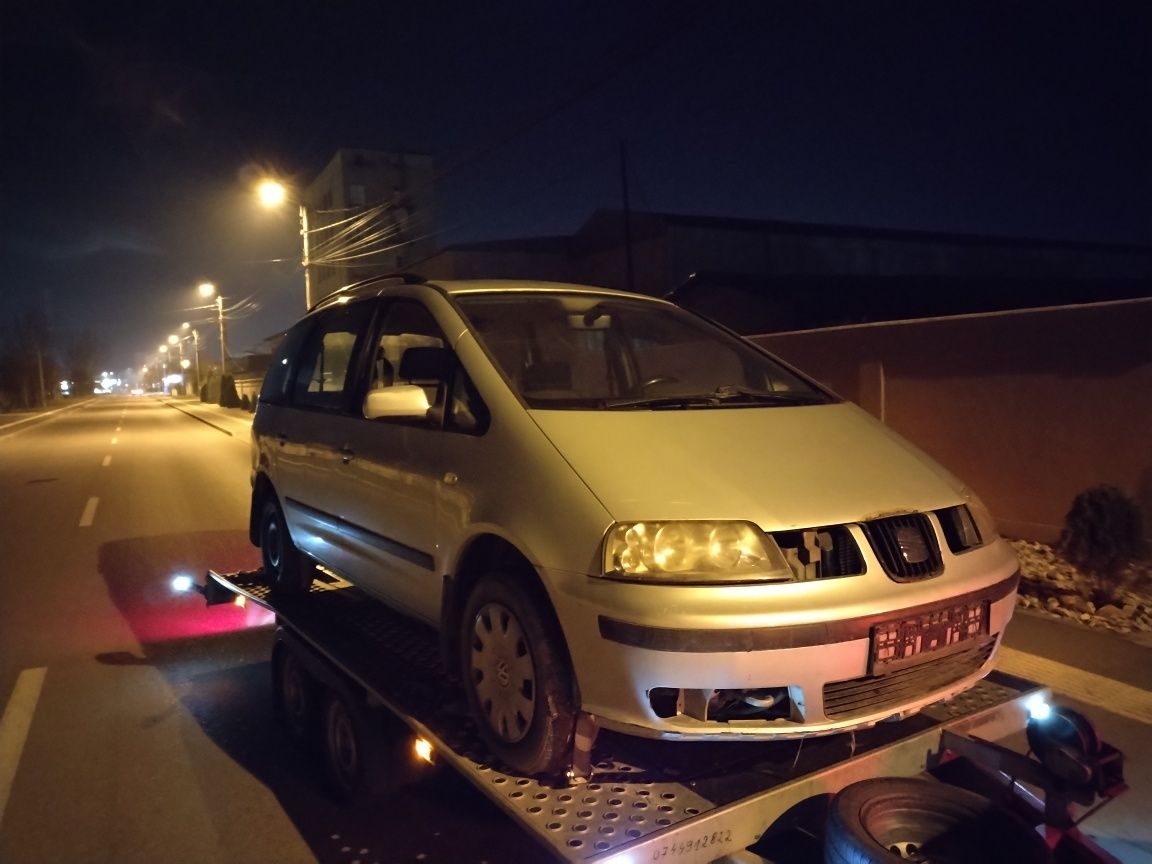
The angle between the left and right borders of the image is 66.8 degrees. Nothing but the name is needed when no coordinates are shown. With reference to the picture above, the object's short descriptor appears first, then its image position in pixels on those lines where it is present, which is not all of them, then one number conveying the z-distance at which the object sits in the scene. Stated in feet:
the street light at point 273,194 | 73.31
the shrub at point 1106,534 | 20.10
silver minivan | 8.11
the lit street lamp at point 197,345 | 264.23
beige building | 191.01
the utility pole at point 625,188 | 90.89
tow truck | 7.68
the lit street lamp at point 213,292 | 158.68
